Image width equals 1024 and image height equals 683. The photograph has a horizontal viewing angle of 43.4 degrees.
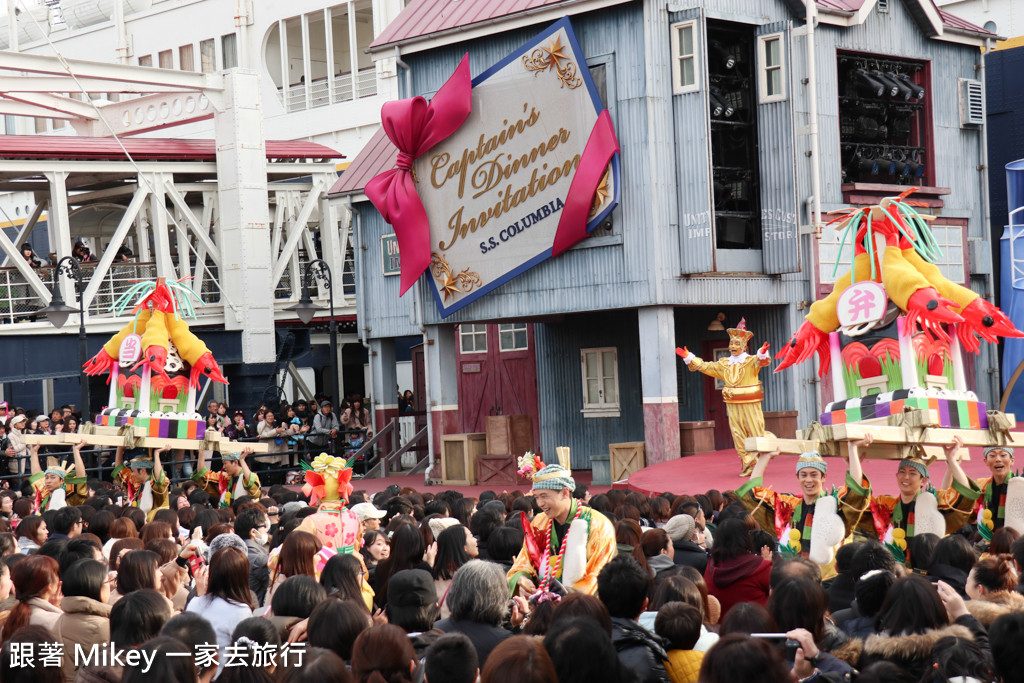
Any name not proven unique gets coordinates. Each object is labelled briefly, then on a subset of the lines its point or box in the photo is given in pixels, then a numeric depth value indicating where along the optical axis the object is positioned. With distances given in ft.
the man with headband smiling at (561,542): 24.07
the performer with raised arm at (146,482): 49.34
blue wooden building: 63.36
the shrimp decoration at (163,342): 54.70
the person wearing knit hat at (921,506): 29.94
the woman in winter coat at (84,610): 20.57
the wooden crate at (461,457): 73.67
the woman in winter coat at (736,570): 22.62
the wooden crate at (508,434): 74.23
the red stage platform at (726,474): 52.75
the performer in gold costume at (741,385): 58.18
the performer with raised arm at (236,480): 47.34
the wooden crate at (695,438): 65.67
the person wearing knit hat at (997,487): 30.27
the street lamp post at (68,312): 68.80
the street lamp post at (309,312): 81.51
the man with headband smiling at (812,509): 27.48
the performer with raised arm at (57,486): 43.16
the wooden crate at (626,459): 64.59
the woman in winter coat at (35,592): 21.13
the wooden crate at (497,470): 72.59
